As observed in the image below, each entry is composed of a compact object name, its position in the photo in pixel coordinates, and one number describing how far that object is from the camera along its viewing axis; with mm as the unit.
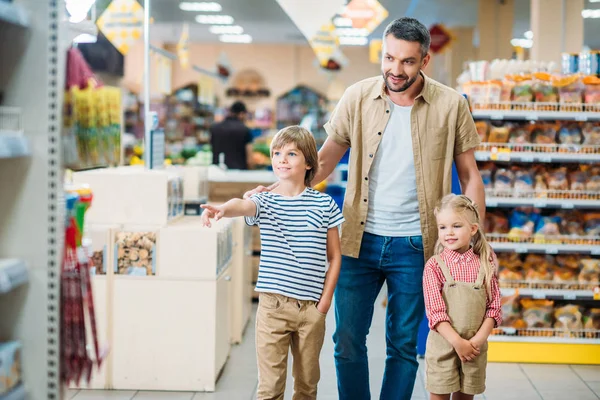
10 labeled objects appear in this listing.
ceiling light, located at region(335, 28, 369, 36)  17950
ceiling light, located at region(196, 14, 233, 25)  16938
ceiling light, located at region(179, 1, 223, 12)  14897
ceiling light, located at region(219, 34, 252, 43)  21266
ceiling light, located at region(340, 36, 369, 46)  19891
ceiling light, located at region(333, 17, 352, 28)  15889
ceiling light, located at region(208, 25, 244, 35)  19052
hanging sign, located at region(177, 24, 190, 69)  14651
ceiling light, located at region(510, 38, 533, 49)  21391
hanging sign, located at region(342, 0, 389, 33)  11938
